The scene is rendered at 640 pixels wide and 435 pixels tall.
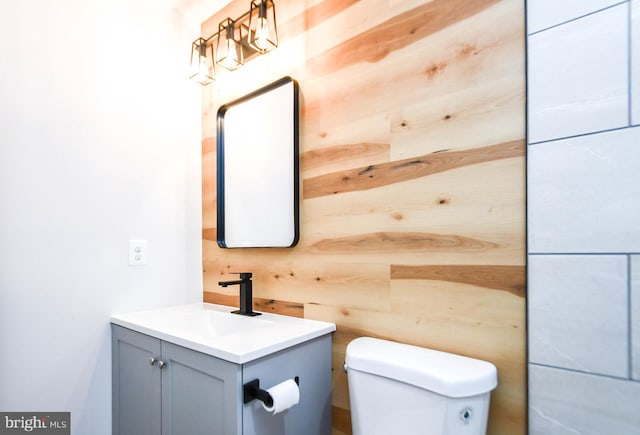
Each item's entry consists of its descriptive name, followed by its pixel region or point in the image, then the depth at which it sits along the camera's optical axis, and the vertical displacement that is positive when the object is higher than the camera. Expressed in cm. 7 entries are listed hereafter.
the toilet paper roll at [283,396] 91 -49
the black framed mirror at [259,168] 140 +20
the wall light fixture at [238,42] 141 +77
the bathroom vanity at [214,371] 96 -51
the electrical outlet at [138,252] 153 -18
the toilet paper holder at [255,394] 92 -49
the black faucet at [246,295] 144 -34
